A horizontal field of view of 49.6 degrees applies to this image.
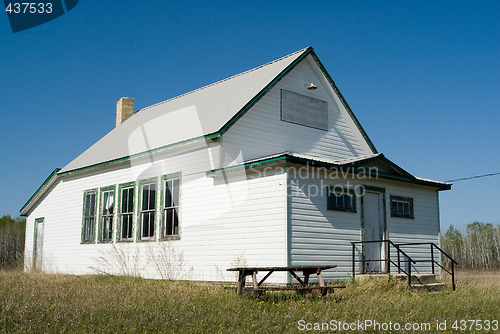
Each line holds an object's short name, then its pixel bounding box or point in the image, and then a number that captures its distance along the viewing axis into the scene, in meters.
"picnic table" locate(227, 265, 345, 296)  11.40
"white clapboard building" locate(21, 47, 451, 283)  13.98
